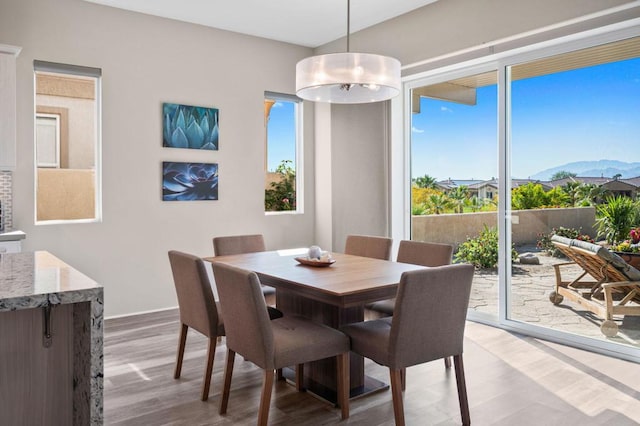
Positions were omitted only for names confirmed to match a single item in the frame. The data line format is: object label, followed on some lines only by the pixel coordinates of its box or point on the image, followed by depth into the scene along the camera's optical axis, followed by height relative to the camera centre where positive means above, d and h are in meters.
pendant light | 2.96 +0.81
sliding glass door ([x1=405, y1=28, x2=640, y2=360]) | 3.55 +0.23
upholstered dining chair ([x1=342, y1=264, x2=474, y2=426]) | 2.31 -0.59
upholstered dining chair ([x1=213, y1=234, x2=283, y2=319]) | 3.99 -0.31
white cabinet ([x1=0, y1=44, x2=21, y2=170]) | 3.85 +0.77
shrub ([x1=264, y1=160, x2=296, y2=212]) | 5.77 +0.18
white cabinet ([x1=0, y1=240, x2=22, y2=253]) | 3.71 -0.30
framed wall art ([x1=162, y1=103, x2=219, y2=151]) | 4.90 +0.81
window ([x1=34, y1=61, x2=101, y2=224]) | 4.35 +0.57
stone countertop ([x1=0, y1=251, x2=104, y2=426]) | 1.52 -0.34
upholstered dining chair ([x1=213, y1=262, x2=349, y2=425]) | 2.32 -0.65
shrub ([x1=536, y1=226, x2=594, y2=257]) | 3.79 -0.23
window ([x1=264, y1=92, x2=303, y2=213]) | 5.73 +0.63
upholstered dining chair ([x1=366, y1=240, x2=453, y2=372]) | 3.34 -0.36
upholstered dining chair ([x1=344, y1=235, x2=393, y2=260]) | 3.91 -0.32
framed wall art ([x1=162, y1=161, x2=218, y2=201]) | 4.93 +0.26
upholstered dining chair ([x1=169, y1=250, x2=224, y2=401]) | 2.79 -0.53
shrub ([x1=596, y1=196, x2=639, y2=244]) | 3.52 -0.08
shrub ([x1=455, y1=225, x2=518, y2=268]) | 4.39 -0.39
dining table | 2.53 -0.42
